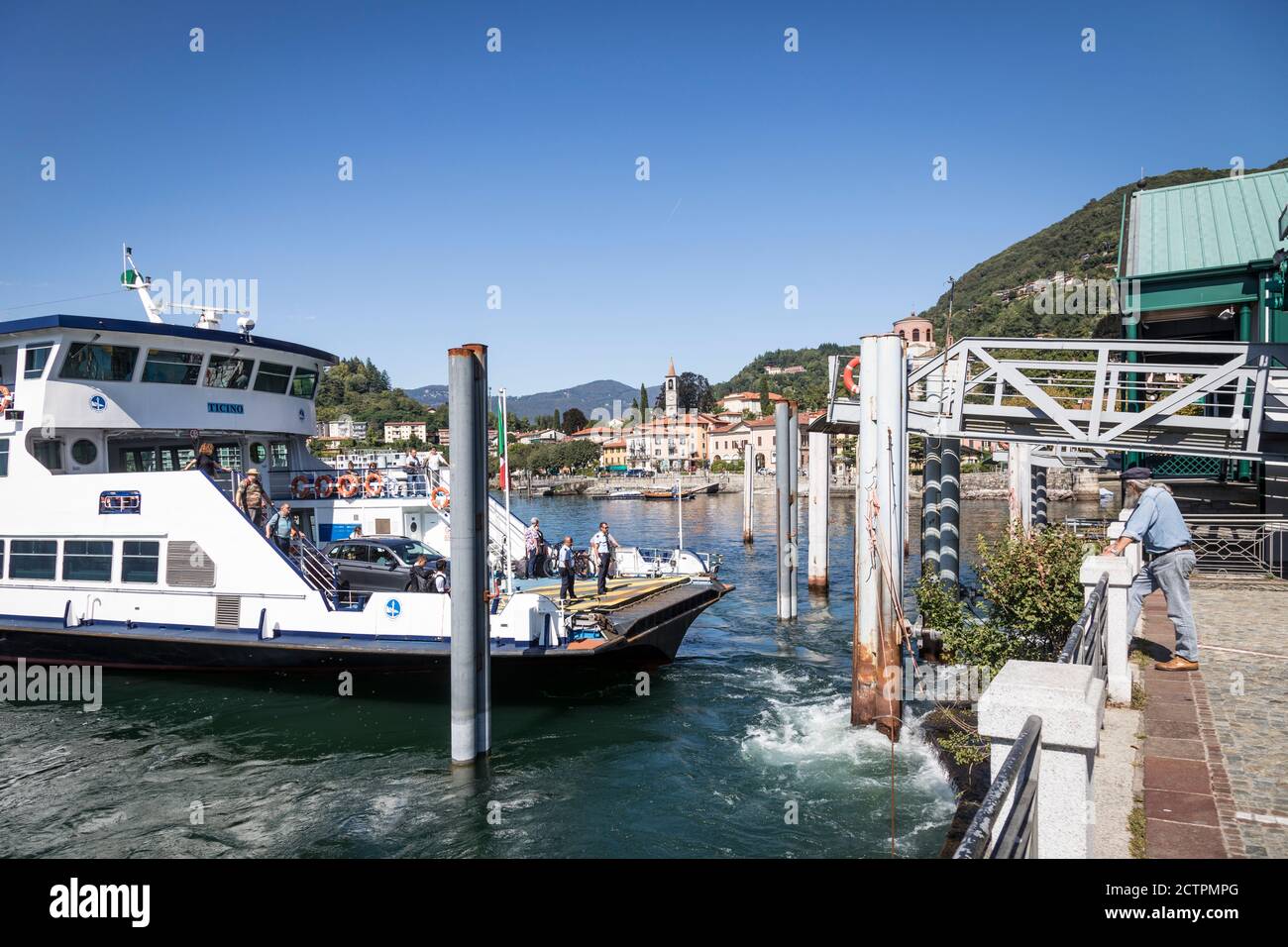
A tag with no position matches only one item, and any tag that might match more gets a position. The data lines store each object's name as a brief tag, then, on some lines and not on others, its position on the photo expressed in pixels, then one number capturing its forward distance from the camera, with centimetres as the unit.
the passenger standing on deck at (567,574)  1495
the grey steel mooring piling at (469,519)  1008
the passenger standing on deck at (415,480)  1891
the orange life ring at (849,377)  1255
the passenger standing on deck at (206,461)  1567
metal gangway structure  1049
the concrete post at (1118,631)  746
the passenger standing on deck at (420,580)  1491
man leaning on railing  811
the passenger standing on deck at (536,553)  1797
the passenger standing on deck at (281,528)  1488
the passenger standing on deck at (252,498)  1495
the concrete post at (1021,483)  2152
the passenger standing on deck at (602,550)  1611
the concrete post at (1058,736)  370
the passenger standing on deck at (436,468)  1916
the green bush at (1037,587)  1043
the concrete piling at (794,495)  2125
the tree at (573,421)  18512
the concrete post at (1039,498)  2369
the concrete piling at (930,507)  1795
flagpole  1261
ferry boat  1359
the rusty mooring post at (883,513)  1038
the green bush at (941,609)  1152
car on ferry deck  1562
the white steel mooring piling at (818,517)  2520
